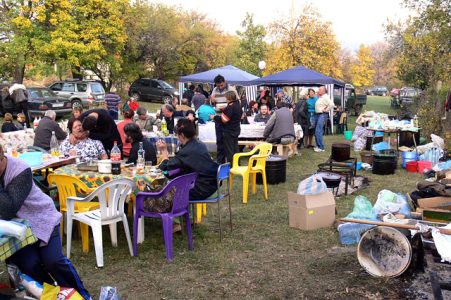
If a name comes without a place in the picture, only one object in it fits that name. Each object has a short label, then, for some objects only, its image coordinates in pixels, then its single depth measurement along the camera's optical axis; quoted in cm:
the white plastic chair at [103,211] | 436
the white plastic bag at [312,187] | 562
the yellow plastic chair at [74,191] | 460
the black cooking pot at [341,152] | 827
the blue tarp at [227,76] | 1549
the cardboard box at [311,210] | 554
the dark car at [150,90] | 2655
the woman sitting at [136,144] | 560
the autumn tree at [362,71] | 3338
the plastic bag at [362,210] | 538
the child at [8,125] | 955
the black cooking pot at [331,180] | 664
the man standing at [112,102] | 1211
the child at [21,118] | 1087
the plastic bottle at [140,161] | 502
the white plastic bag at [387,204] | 536
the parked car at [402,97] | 2217
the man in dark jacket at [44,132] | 762
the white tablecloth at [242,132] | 1041
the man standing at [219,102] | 879
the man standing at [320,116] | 1184
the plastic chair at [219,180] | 498
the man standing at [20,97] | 1555
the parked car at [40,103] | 1606
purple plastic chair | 451
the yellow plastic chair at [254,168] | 681
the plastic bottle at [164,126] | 941
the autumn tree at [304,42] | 2362
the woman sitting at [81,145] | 589
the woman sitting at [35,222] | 286
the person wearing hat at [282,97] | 1312
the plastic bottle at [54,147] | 579
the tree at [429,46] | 1324
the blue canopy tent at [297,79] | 1397
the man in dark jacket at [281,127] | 974
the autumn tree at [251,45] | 3297
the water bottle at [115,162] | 489
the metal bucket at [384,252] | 406
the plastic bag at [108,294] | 330
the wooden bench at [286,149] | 995
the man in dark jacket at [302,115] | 1238
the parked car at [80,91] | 2000
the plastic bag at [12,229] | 269
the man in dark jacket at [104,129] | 641
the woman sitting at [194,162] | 484
